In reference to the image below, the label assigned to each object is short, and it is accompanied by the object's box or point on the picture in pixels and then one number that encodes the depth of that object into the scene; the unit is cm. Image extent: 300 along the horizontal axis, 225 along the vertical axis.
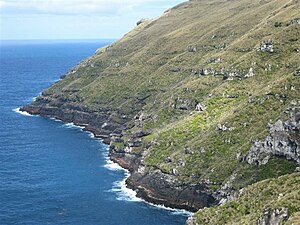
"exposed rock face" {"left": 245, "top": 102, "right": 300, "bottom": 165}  15212
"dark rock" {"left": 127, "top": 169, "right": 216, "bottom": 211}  16675
